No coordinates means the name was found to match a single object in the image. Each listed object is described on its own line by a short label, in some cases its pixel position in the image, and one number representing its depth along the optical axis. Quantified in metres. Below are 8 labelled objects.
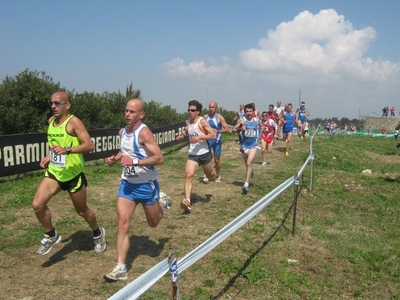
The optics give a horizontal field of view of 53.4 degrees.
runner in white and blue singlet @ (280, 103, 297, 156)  16.61
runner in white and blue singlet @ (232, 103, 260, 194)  9.68
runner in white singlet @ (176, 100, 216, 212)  7.60
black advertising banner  9.99
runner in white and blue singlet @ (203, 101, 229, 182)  10.27
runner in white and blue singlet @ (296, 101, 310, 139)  19.98
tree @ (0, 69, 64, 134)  16.91
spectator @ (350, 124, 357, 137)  40.93
